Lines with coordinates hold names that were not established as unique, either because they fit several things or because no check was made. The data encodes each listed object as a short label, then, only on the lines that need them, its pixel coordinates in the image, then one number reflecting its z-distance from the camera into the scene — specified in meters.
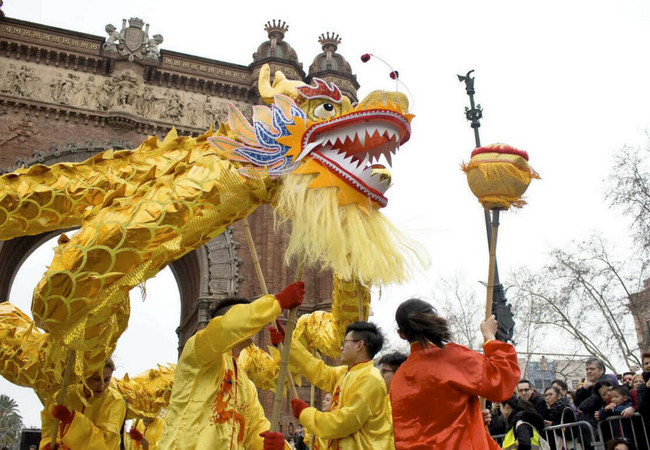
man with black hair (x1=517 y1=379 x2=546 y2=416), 6.65
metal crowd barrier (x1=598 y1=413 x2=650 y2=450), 5.74
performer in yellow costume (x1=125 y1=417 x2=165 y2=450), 6.30
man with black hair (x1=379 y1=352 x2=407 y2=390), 4.32
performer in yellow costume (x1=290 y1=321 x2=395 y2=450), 3.36
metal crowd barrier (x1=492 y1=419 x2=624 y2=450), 5.86
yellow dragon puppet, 3.66
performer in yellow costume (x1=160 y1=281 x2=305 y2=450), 3.35
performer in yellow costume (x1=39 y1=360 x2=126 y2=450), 4.21
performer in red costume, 2.82
